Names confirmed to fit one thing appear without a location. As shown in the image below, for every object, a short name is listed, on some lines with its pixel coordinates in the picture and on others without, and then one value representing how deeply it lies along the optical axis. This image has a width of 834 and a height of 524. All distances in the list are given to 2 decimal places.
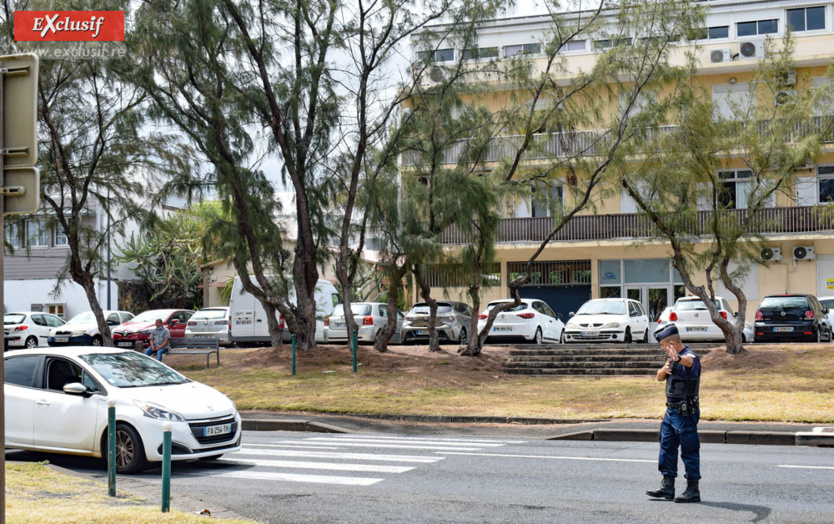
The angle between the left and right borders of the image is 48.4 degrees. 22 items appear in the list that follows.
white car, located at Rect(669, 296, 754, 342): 24.89
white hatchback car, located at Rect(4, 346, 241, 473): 10.53
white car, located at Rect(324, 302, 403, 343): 28.53
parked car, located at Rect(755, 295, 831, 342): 25.03
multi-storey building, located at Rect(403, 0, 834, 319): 33.72
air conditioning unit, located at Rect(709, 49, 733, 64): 34.75
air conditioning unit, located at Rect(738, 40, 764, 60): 34.59
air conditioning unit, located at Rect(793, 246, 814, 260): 33.53
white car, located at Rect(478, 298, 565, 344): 27.48
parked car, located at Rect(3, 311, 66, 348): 35.66
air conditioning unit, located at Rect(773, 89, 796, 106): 22.84
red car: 31.48
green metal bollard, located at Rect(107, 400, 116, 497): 8.55
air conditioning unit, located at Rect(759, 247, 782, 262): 33.28
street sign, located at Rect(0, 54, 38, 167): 5.39
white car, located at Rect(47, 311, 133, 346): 34.84
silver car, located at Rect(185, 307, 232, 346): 30.48
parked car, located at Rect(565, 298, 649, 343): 26.84
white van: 30.03
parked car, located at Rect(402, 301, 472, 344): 28.06
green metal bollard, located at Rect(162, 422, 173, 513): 7.76
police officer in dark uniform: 8.59
